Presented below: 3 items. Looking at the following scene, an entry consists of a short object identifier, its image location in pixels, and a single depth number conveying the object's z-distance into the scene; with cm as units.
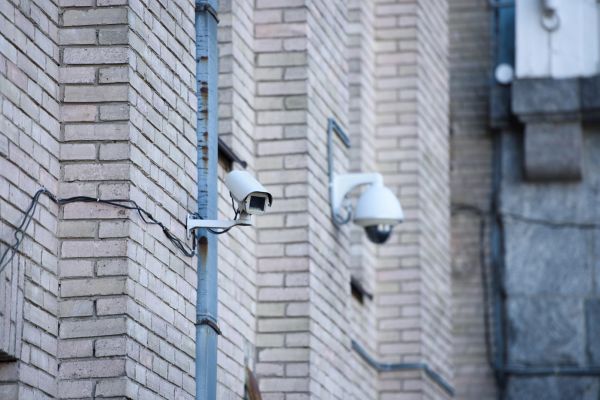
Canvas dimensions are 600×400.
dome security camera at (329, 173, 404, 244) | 2139
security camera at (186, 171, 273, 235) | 1497
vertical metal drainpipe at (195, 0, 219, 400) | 1633
